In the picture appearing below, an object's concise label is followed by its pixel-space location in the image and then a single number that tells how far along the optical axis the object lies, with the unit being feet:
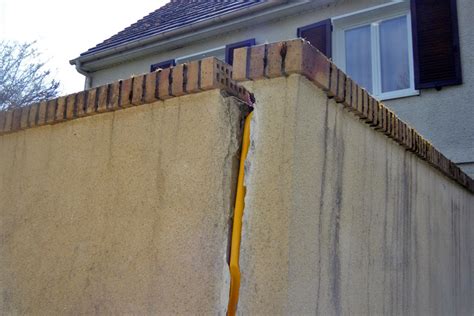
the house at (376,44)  21.01
